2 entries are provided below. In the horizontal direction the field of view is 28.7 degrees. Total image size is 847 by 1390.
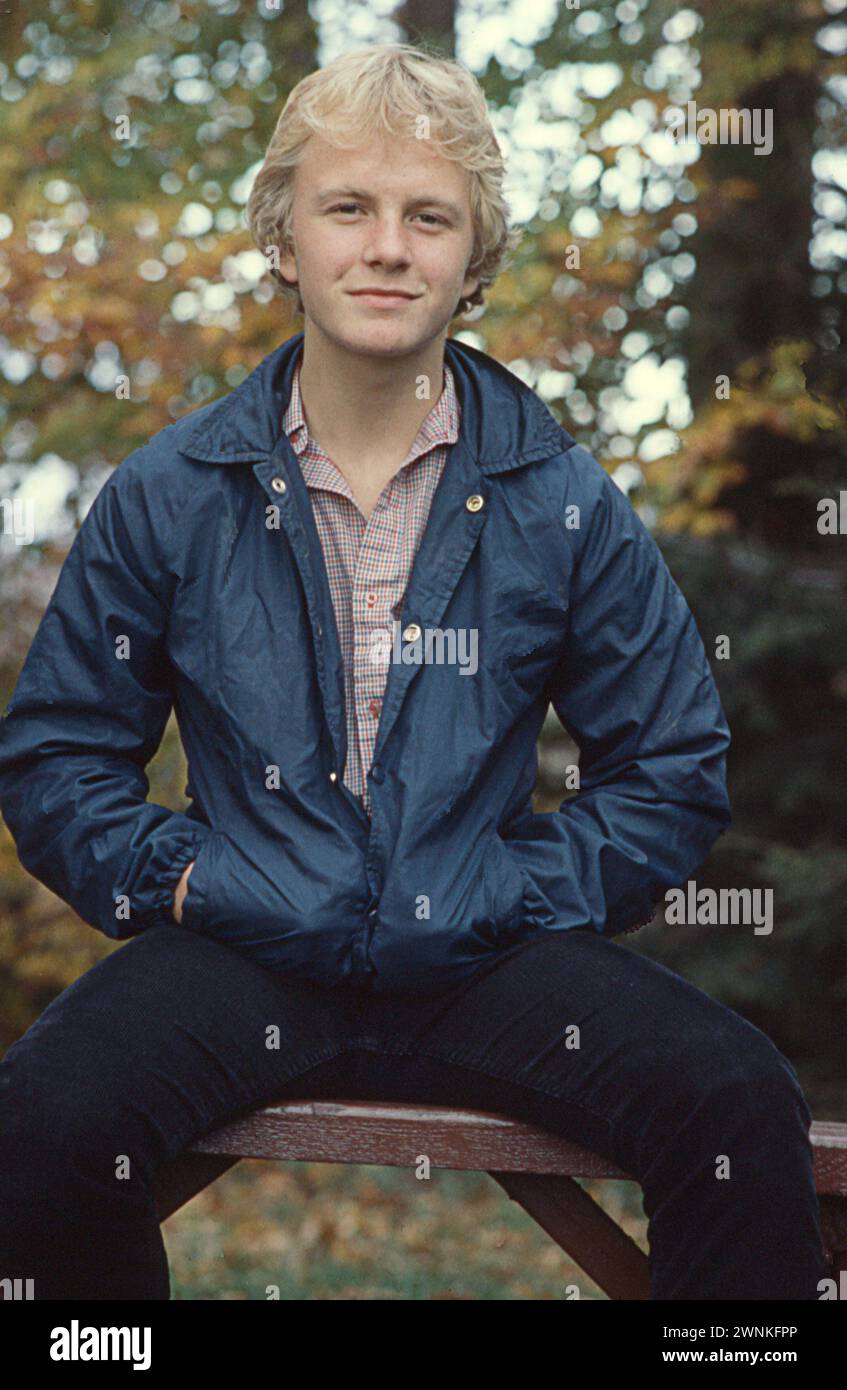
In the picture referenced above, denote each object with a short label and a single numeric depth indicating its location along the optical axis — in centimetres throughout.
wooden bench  235
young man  218
